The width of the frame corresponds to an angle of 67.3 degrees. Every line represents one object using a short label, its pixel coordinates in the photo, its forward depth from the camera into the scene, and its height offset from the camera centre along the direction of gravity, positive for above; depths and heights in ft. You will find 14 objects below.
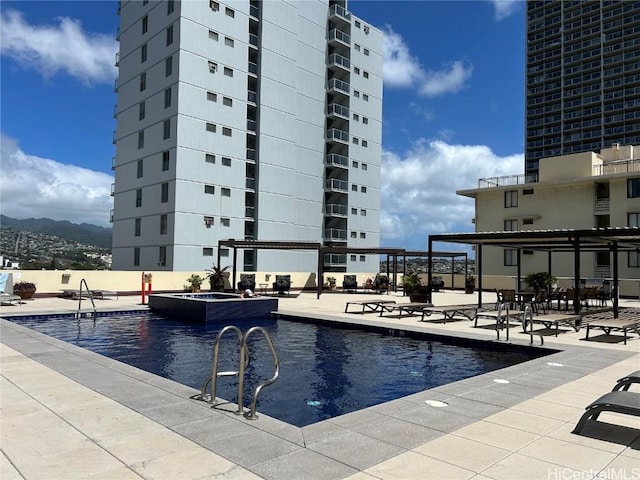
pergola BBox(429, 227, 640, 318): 43.52 +3.40
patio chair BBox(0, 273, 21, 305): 55.97 -3.45
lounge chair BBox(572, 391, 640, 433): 13.67 -3.89
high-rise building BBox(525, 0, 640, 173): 262.26 +114.42
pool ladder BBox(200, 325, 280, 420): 15.98 -3.95
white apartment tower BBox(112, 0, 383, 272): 114.62 +36.48
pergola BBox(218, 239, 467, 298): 82.07 +3.58
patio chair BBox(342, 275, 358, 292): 105.29 -3.46
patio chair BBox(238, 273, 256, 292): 87.45 -3.13
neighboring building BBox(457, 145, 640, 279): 107.04 +16.28
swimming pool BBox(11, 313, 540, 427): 22.99 -6.03
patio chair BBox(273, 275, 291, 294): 87.20 -3.22
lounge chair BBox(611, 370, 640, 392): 16.56 -3.79
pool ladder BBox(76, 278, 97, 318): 49.04 -5.10
